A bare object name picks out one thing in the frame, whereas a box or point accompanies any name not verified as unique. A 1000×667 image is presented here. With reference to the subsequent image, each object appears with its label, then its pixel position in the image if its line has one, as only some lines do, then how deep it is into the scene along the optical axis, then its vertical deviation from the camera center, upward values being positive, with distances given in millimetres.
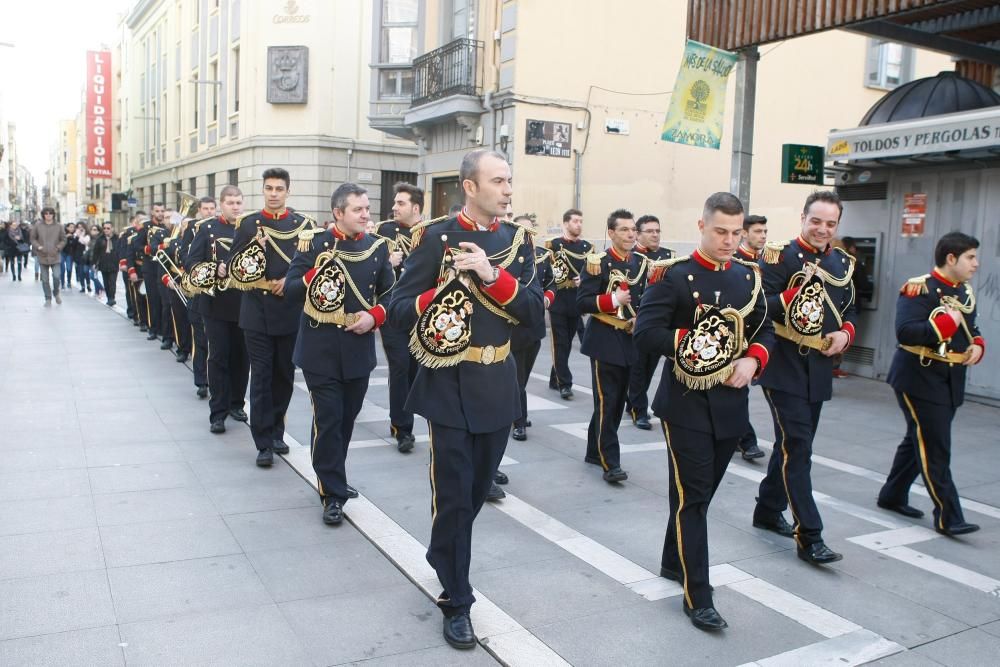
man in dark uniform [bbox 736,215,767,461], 7400 +59
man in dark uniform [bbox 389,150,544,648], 3959 -494
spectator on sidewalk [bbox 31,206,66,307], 19547 -384
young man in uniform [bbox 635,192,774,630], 4234 -529
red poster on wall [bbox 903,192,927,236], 11258 +576
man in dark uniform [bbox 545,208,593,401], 9859 -353
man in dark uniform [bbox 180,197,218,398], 9531 -1216
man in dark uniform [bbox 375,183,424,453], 7535 -907
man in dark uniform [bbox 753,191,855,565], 5086 -551
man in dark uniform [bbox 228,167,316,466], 6879 -557
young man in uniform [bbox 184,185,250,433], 7820 -697
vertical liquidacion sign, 50469 +6379
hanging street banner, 10953 +1883
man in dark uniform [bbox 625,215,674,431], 8164 -1255
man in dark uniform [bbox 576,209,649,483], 6688 -700
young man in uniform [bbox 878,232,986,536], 5574 -594
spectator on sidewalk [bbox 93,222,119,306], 19906 -697
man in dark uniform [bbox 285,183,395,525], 5633 -555
